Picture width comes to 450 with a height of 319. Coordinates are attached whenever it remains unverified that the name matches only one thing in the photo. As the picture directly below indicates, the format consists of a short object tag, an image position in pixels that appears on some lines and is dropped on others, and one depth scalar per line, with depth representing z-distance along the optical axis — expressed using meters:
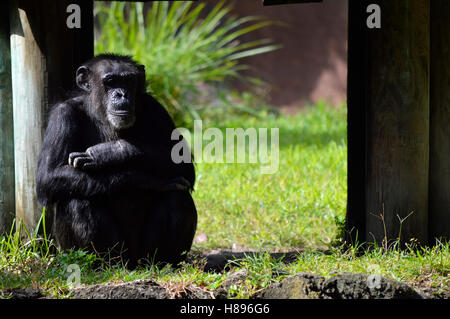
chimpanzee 9.55
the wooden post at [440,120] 9.90
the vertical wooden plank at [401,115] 9.62
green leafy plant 21.44
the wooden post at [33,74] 9.86
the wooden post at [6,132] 10.16
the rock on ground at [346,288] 7.53
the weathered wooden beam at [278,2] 10.47
